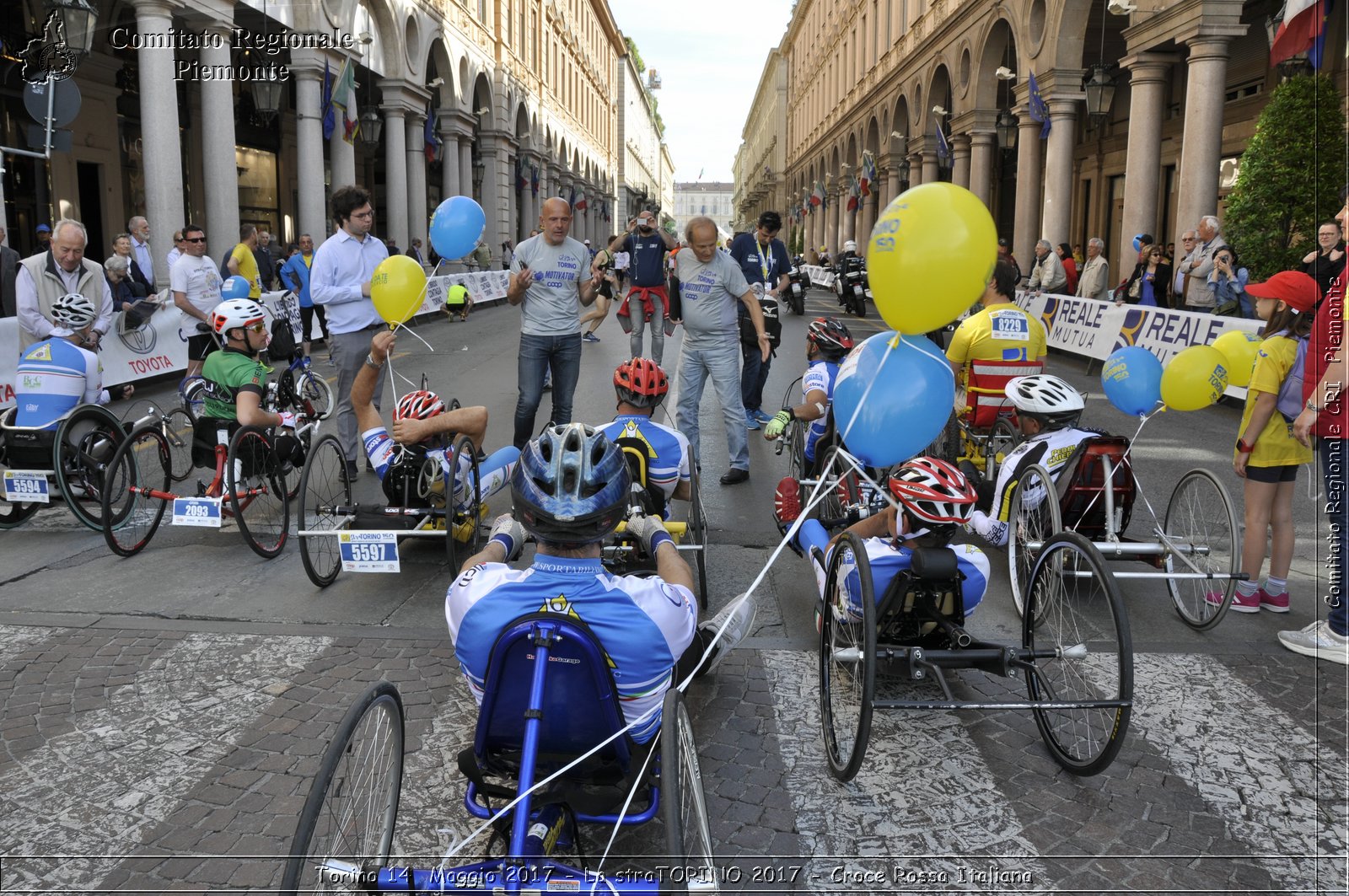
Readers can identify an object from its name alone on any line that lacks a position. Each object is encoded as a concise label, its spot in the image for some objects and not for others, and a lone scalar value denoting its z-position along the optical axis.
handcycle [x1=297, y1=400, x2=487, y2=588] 5.64
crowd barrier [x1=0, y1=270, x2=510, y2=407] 9.95
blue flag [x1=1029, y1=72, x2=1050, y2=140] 22.14
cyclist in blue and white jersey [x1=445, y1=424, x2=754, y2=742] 2.64
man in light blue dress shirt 7.82
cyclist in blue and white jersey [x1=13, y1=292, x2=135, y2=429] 6.50
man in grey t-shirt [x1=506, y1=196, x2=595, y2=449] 7.81
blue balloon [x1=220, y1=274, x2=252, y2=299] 9.46
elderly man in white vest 8.15
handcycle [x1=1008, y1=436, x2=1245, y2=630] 5.18
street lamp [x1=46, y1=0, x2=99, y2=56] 10.47
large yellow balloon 3.67
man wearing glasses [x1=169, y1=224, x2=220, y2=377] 10.87
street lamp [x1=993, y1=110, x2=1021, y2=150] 26.25
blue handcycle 2.28
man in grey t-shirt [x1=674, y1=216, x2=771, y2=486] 7.89
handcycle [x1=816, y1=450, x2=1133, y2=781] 3.37
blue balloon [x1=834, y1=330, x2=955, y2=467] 3.89
